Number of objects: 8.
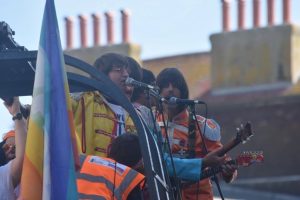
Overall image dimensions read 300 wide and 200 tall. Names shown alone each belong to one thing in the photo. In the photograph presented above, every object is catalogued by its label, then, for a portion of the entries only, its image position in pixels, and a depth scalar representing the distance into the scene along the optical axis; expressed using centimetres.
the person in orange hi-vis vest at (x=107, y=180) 1396
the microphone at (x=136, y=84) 1487
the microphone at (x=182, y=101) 1531
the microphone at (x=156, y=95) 1503
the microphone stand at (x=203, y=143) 1569
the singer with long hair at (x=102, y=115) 1584
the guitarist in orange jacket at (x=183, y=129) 1649
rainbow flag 1308
